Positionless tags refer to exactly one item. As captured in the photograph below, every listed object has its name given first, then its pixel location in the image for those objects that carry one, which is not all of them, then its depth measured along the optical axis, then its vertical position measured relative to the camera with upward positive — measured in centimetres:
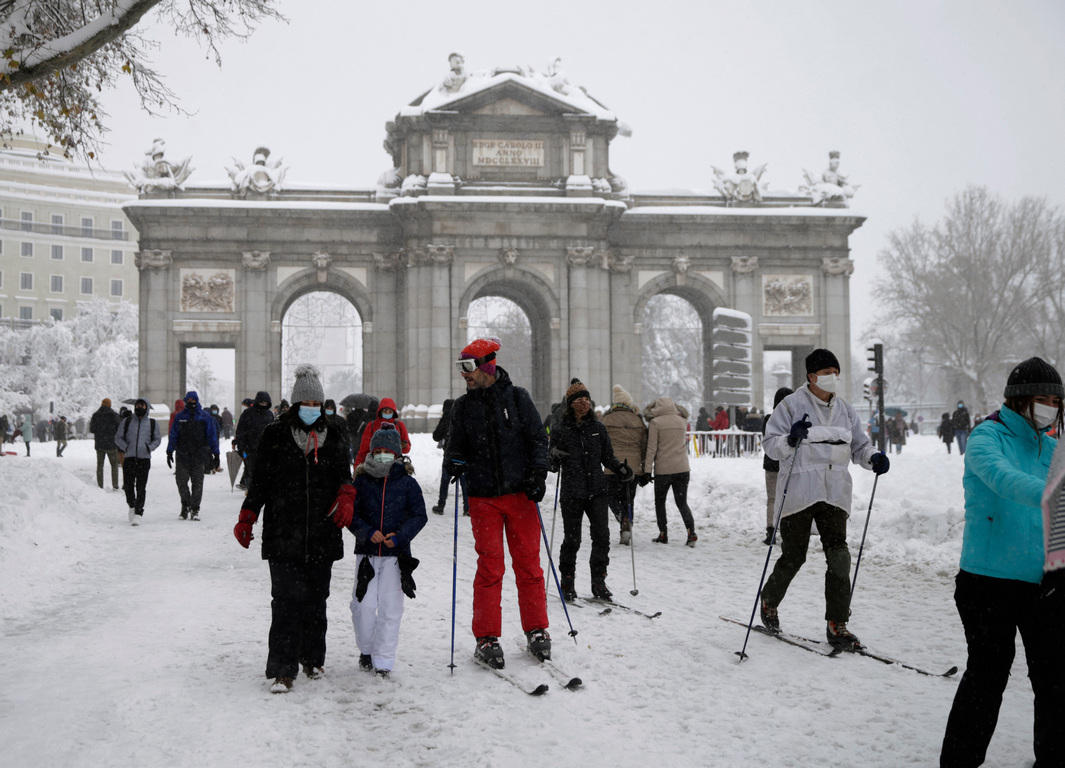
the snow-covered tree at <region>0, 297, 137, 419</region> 6706 +157
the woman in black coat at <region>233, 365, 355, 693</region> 580 -73
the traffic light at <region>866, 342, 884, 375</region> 2392 +75
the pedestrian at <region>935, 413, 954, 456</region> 3254 -140
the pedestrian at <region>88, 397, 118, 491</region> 1930 -80
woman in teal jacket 396 -77
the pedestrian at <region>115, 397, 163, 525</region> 1451 -88
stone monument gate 3578 +524
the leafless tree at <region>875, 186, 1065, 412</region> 5153 +546
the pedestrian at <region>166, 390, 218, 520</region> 1462 -82
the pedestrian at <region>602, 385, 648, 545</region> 1230 -56
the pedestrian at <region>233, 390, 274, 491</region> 1445 -47
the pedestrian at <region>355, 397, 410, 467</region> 880 -31
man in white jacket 673 -56
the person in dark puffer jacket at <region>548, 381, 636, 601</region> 859 -76
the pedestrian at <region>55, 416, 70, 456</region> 3618 -170
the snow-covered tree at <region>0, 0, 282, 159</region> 888 +357
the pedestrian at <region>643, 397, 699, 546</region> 1280 -85
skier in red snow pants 645 -59
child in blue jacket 613 -96
